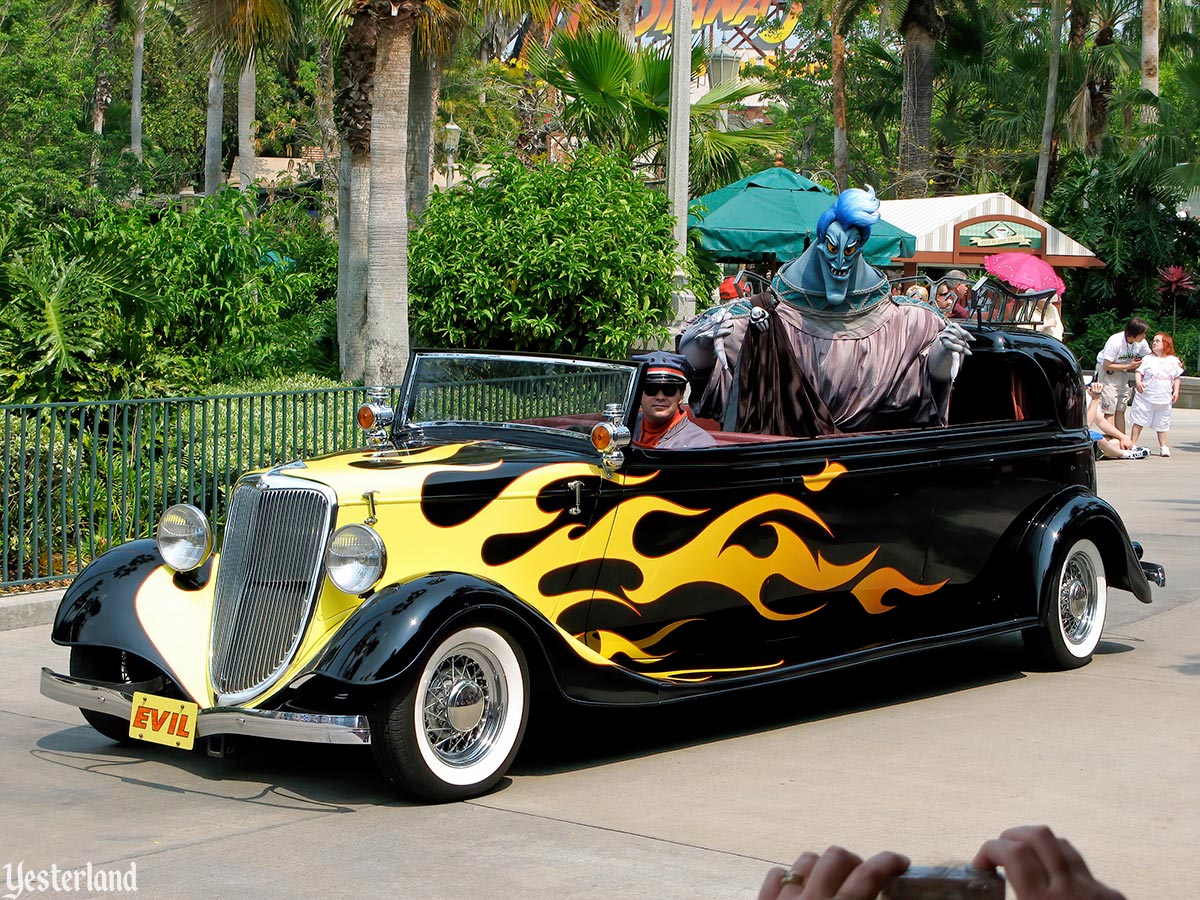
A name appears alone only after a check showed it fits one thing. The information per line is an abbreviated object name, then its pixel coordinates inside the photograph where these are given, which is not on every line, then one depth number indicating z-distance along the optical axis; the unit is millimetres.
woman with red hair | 19391
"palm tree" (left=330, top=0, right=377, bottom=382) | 16406
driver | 7422
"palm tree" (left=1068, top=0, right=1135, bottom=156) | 36375
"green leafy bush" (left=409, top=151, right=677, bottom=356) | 15445
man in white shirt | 19438
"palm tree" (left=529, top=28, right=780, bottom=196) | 19062
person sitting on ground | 19000
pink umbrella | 21338
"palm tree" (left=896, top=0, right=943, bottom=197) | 31984
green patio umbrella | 18922
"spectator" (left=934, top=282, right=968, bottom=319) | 16844
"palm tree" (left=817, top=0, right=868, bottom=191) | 37438
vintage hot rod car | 5930
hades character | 8359
